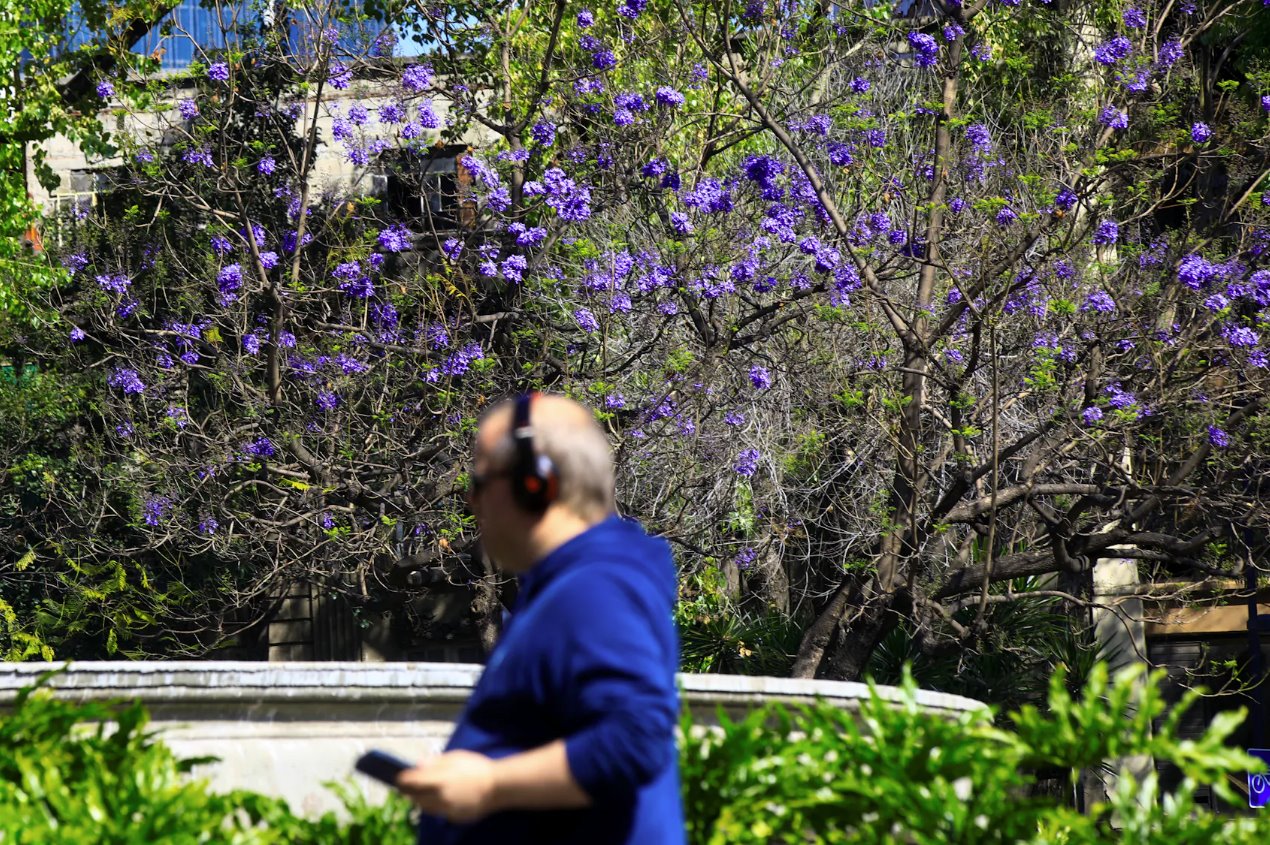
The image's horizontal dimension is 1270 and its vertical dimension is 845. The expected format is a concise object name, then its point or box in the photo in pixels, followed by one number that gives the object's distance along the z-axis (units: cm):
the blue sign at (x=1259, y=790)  1970
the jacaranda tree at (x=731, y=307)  2148
